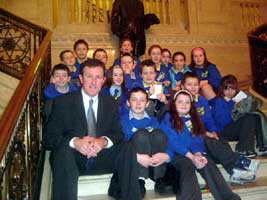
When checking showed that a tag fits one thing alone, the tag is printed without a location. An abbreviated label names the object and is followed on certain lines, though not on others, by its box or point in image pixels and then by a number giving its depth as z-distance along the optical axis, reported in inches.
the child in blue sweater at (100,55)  117.5
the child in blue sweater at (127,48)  123.1
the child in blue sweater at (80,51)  118.0
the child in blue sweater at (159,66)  117.9
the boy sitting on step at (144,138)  72.3
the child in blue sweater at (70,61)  112.6
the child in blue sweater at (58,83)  91.4
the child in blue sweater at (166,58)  125.6
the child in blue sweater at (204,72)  116.4
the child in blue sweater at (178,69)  118.4
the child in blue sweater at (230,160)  78.2
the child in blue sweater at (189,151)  70.2
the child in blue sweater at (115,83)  97.4
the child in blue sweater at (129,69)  104.4
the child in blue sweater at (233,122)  88.2
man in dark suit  62.5
